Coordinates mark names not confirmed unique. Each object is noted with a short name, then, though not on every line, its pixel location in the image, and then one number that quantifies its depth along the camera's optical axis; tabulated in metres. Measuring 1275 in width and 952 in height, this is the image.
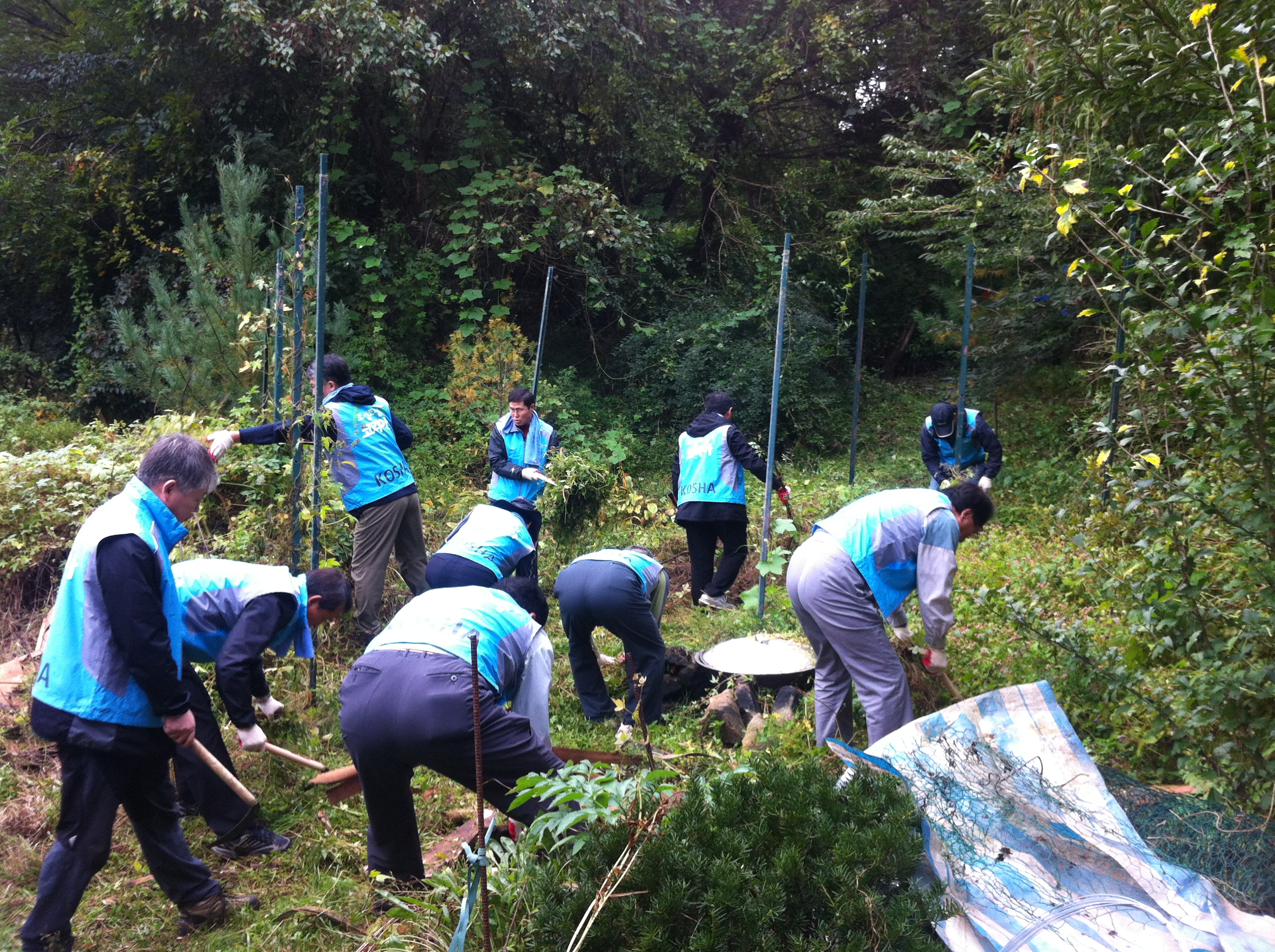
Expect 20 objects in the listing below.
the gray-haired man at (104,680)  2.91
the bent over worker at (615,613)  4.46
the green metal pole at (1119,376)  3.21
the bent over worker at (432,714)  2.80
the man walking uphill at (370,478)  5.50
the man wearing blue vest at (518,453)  6.52
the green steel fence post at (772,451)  5.85
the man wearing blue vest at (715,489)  6.28
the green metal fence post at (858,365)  8.71
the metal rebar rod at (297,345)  4.71
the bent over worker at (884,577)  3.85
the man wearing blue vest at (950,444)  6.94
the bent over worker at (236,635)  3.57
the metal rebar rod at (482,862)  2.09
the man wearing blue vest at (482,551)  4.54
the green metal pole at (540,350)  8.31
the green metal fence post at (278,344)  4.95
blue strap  2.17
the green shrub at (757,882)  2.14
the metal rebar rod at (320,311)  4.59
